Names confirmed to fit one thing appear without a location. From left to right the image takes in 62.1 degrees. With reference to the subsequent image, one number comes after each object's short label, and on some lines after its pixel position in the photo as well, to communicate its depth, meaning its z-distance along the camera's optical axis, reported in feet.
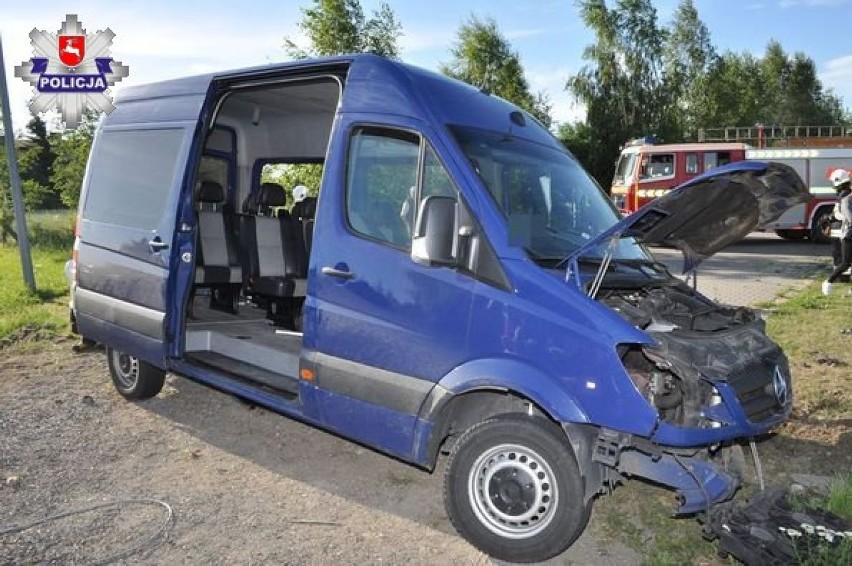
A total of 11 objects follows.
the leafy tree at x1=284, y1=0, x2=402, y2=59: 49.37
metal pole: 38.47
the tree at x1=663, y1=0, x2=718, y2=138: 131.54
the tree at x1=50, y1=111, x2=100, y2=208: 65.92
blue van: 11.53
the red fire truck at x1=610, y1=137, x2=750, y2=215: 69.21
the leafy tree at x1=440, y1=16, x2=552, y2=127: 93.09
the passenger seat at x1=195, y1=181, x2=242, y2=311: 23.00
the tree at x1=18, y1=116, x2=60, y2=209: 67.90
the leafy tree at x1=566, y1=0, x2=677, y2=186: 116.67
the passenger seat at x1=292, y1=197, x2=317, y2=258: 24.20
